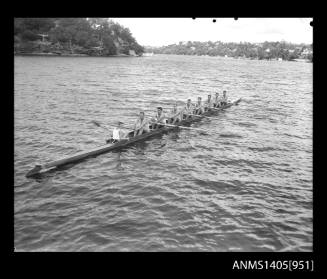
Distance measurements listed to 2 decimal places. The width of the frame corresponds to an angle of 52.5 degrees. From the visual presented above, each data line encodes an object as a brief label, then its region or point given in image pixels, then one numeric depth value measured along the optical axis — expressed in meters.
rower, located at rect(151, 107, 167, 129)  23.45
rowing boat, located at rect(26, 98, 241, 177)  15.53
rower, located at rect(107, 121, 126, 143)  19.53
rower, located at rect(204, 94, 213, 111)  30.80
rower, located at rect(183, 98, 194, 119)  26.88
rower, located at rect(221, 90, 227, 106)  34.72
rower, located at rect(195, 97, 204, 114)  28.73
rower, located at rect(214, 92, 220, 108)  33.06
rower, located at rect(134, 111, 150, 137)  21.39
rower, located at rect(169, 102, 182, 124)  25.04
